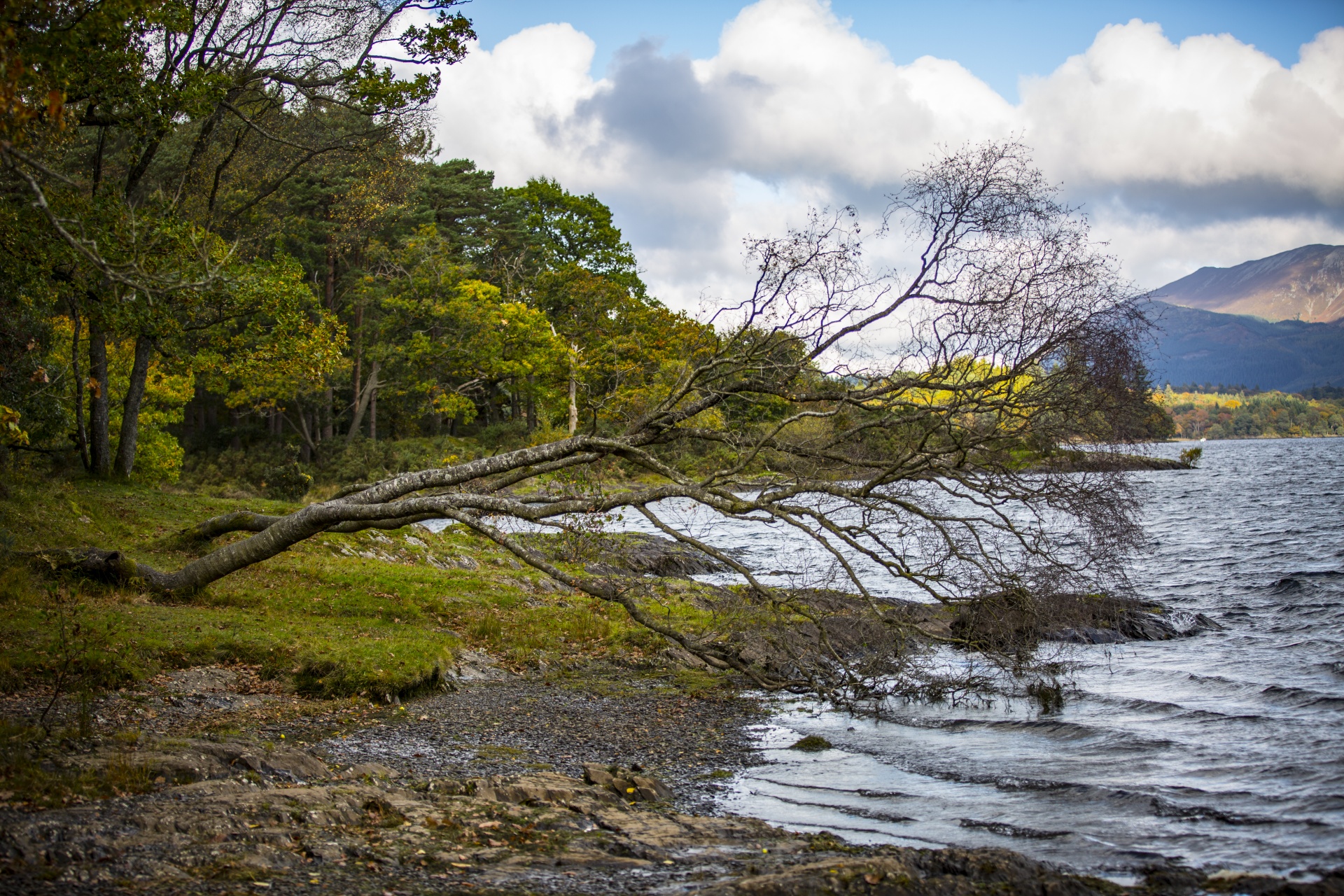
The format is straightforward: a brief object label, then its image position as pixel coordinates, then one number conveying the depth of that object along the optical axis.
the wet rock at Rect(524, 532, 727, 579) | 28.94
